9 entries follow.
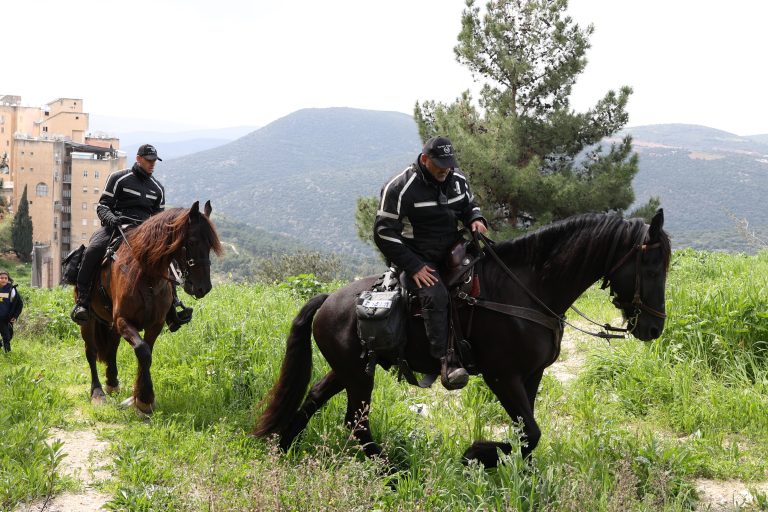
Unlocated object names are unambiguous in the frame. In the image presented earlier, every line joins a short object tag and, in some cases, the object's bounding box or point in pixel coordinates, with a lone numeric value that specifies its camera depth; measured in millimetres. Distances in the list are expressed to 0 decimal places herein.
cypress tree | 85812
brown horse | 6832
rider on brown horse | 7668
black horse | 5074
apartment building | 97562
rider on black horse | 5098
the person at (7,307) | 9984
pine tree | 23078
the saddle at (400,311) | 5184
